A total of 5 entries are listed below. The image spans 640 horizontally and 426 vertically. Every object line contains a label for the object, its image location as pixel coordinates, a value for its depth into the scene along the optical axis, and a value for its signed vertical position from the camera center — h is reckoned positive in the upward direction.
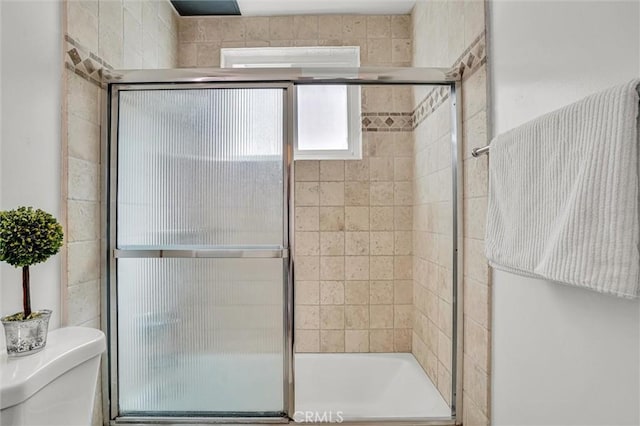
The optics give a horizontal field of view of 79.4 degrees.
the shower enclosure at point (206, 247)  1.54 -0.13
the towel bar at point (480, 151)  1.19 +0.20
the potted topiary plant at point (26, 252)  0.96 -0.10
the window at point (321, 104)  2.46 +0.74
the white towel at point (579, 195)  0.64 +0.04
